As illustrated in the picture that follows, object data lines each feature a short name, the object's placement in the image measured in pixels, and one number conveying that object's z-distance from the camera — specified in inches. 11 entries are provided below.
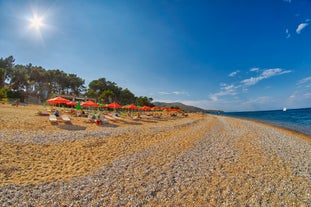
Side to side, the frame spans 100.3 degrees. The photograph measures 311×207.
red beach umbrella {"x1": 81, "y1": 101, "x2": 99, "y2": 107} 622.3
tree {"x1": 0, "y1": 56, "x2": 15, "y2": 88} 1470.2
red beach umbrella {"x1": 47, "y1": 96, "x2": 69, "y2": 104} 544.1
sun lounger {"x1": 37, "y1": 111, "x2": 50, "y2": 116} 553.6
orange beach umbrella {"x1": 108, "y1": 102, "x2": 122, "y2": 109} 755.9
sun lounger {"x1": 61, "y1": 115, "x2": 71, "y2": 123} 455.2
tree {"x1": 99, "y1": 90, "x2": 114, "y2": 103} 1731.9
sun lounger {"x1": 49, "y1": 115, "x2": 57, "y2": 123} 425.4
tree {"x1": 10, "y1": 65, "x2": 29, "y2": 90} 1505.9
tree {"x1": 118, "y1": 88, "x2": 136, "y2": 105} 2473.2
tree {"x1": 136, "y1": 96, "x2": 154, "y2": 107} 2453.7
